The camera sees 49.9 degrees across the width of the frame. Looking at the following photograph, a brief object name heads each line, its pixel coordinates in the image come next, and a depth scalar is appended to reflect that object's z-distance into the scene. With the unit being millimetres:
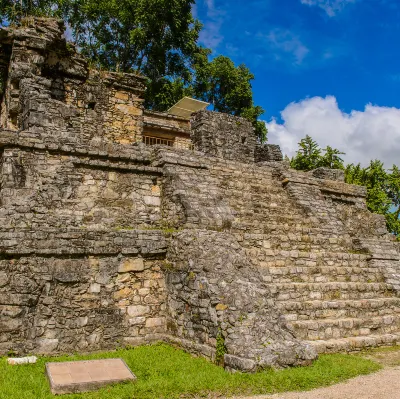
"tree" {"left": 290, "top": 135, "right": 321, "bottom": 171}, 24478
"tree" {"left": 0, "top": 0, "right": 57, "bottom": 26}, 23897
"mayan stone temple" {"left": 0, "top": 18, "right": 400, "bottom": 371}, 6766
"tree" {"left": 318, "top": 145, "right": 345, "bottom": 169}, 24156
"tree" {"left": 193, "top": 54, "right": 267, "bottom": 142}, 29547
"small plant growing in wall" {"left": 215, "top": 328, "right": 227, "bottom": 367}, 6195
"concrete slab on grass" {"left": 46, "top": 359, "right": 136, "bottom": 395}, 5137
